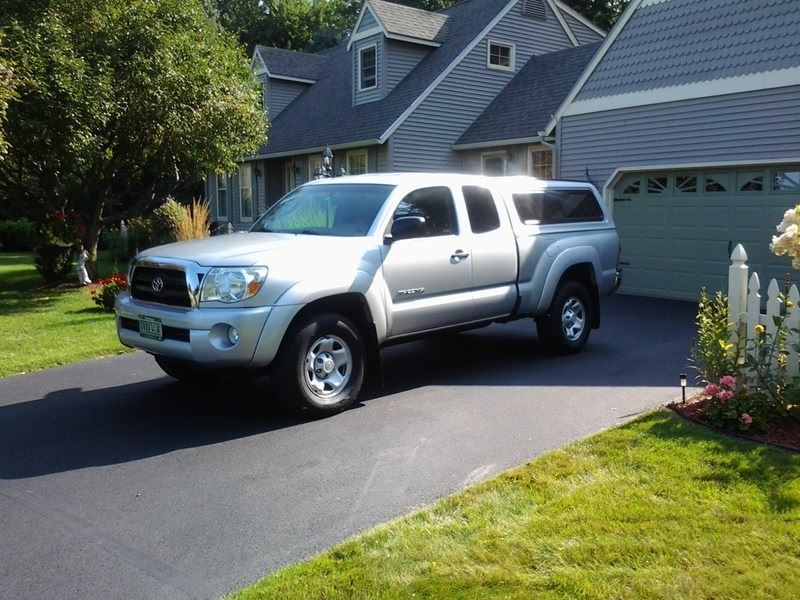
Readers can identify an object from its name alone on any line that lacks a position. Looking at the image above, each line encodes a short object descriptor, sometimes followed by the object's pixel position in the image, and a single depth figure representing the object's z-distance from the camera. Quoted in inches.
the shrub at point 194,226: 629.9
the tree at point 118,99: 491.8
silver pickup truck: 233.9
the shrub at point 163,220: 856.3
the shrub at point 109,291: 488.8
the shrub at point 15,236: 1139.3
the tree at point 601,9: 1374.3
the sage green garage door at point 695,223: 488.4
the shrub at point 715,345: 235.8
